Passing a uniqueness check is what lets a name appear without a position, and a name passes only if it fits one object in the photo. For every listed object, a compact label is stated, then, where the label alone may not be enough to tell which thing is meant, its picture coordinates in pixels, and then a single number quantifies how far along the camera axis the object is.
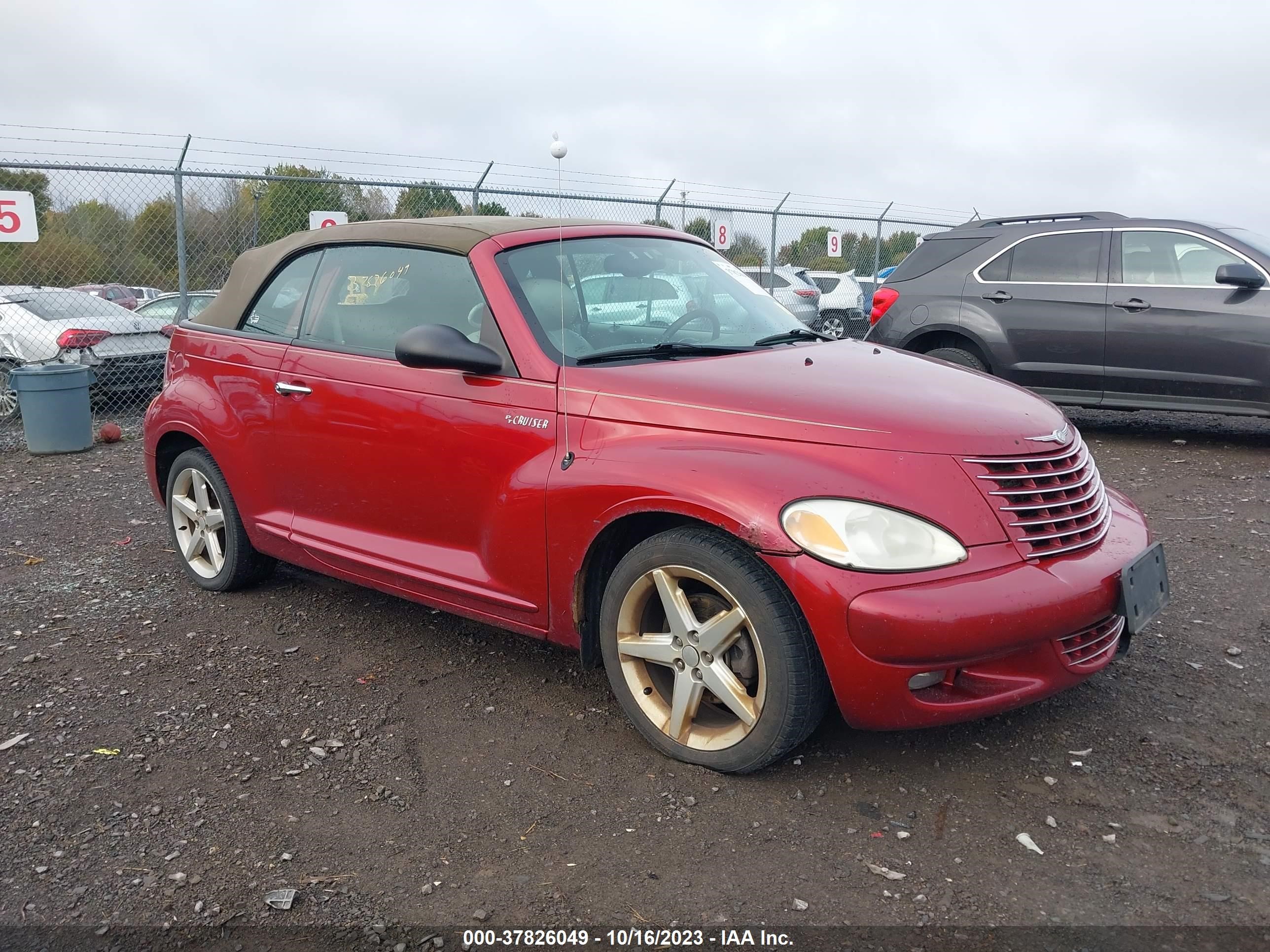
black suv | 7.53
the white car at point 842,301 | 18.38
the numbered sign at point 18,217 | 8.95
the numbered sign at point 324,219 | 10.70
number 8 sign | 14.77
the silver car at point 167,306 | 11.16
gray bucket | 8.47
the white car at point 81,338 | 9.97
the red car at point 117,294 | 10.92
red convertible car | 2.79
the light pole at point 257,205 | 11.27
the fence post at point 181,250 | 10.16
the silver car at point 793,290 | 16.53
